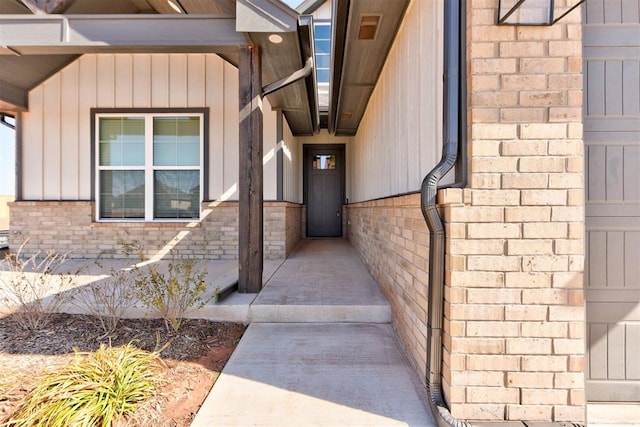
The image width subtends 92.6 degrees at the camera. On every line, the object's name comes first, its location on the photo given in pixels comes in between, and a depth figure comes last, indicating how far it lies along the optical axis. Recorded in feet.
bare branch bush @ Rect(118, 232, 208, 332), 9.03
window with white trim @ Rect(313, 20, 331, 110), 27.76
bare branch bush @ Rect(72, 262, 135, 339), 9.20
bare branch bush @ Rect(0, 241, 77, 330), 9.25
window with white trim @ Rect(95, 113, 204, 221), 19.04
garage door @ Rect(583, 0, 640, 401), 6.10
